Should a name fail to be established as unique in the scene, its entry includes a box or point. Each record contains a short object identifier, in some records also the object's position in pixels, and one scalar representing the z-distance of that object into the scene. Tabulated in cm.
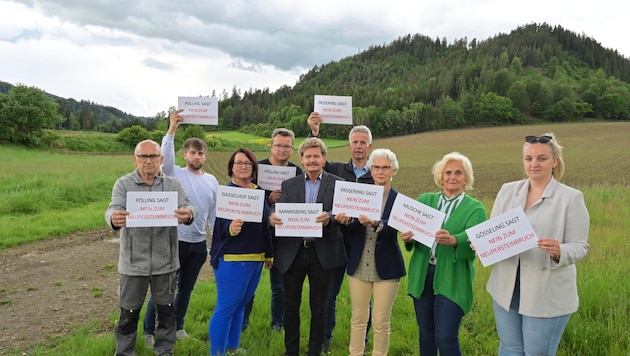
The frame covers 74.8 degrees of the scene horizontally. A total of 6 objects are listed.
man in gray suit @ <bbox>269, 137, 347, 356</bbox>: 416
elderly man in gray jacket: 403
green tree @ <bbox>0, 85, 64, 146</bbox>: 4459
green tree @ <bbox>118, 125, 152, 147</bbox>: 5958
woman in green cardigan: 352
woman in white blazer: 295
